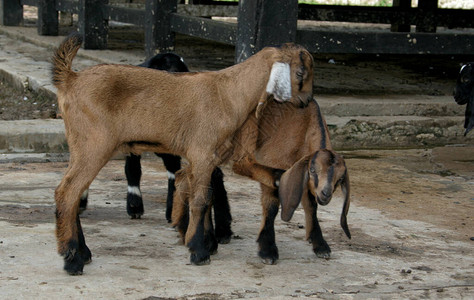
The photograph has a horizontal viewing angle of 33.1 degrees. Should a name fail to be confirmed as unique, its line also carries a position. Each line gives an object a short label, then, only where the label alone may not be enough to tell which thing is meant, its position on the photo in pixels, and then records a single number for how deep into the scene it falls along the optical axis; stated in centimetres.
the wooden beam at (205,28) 819
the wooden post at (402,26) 1357
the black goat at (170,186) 503
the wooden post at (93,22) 1088
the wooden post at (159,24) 931
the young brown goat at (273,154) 468
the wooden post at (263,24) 750
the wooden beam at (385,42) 814
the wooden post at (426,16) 1236
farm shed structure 760
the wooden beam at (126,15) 993
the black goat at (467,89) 709
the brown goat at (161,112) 427
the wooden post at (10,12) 1336
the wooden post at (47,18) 1233
